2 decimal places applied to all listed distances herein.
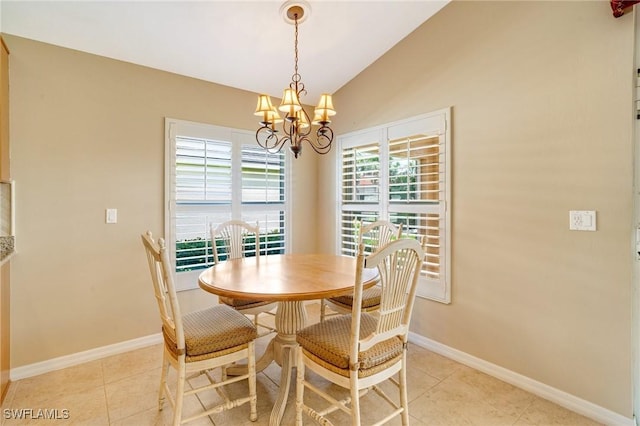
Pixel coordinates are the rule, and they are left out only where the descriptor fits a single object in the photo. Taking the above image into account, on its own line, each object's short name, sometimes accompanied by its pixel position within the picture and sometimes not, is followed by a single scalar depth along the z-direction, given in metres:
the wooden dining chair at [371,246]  2.36
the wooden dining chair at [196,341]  1.58
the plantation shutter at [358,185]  3.21
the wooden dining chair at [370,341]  1.43
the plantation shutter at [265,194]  3.37
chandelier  1.93
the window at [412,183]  2.61
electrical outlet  1.87
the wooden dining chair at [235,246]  2.36
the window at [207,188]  2.92
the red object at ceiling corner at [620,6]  1.69
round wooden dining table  1.64
